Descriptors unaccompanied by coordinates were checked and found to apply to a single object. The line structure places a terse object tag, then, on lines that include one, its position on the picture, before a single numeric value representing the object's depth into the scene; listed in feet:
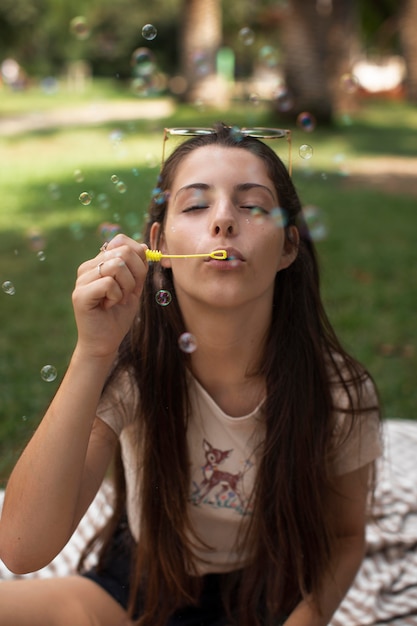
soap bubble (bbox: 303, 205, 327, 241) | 6.23
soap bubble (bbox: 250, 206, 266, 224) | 4.88
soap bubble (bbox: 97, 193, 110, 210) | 6.57
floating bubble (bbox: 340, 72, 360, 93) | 7.69
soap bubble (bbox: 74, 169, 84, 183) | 6.47
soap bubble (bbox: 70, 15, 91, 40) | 8.35
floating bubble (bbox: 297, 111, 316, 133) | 7.20
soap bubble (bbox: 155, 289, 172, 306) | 5.30
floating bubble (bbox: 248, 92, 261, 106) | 6.69
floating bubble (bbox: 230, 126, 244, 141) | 5.28
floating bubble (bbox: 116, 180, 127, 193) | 6.01
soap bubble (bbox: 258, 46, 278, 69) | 8.61
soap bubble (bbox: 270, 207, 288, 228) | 5.04
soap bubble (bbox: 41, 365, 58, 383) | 5.61
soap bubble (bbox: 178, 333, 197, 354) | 5.32
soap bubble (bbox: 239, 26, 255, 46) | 7.98
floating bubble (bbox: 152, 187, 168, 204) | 5.40
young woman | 5.16
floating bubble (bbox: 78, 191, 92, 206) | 5.75
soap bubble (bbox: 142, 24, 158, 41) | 6.94
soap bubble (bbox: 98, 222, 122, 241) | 5.92
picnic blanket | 7.14
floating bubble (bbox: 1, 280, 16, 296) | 5.97
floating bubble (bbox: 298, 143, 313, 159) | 6.15
